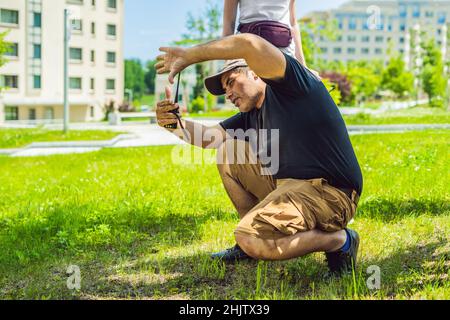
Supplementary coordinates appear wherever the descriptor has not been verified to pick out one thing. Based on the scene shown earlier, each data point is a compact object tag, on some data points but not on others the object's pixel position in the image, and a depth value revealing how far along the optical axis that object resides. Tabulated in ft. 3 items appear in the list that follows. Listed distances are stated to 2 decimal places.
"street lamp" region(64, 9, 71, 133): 59.77
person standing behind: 13.00
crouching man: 9.29
